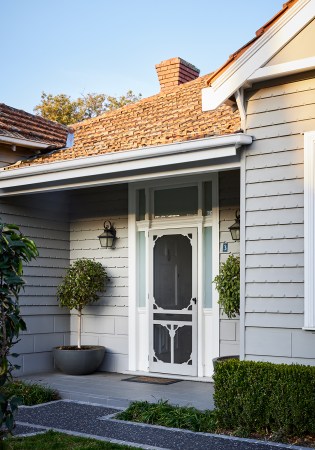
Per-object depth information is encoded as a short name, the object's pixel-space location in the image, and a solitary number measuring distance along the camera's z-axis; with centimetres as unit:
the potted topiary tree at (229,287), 807
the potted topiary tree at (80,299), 977
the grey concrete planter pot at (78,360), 975
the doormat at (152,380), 912
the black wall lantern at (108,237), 1030
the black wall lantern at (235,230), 880
